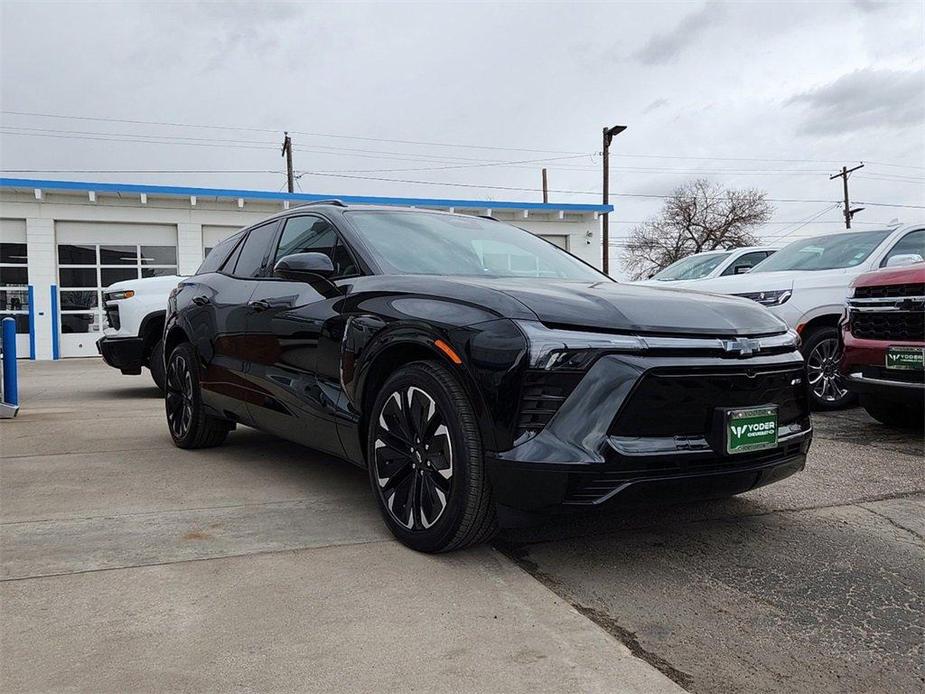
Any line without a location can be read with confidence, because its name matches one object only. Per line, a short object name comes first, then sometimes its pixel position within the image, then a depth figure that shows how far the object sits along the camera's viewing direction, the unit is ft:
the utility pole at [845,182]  155.43
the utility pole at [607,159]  85.15
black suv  8.82
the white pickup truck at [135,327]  27.66
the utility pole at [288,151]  116.16
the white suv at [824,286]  22.07
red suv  16.48
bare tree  178.09
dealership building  67.62
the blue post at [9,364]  24.86
